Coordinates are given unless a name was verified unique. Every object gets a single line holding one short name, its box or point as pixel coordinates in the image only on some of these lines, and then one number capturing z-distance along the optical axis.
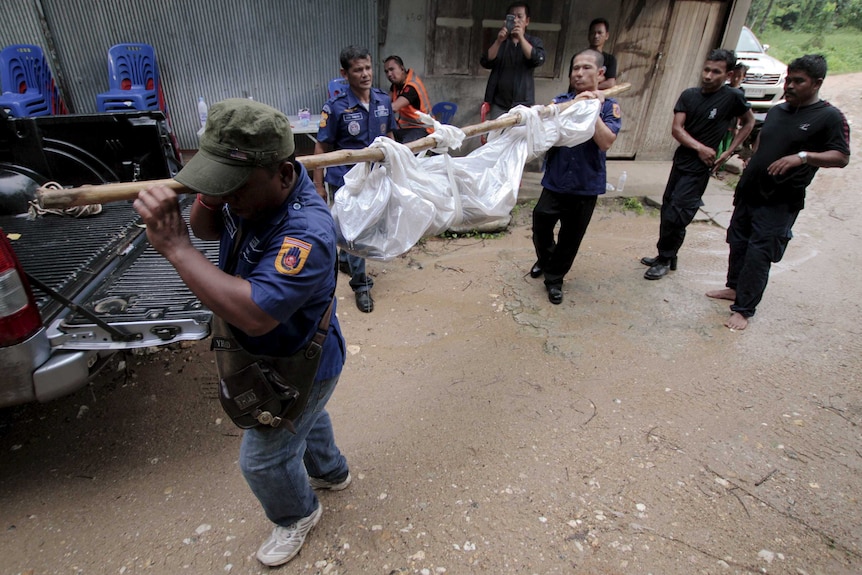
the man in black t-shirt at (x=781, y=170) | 3.14
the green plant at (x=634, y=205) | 5.94
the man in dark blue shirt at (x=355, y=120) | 3.55
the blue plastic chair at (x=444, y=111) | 6.38
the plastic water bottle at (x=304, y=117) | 5.64
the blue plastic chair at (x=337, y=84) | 5.87
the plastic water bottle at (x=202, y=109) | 5.48
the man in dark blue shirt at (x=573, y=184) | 3.36
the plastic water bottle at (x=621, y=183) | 6.38
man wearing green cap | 1.24
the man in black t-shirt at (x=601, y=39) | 5.47
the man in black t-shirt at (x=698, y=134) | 3.85
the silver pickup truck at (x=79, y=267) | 1.84
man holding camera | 5.34
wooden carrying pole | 1.46
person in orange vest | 4.98
